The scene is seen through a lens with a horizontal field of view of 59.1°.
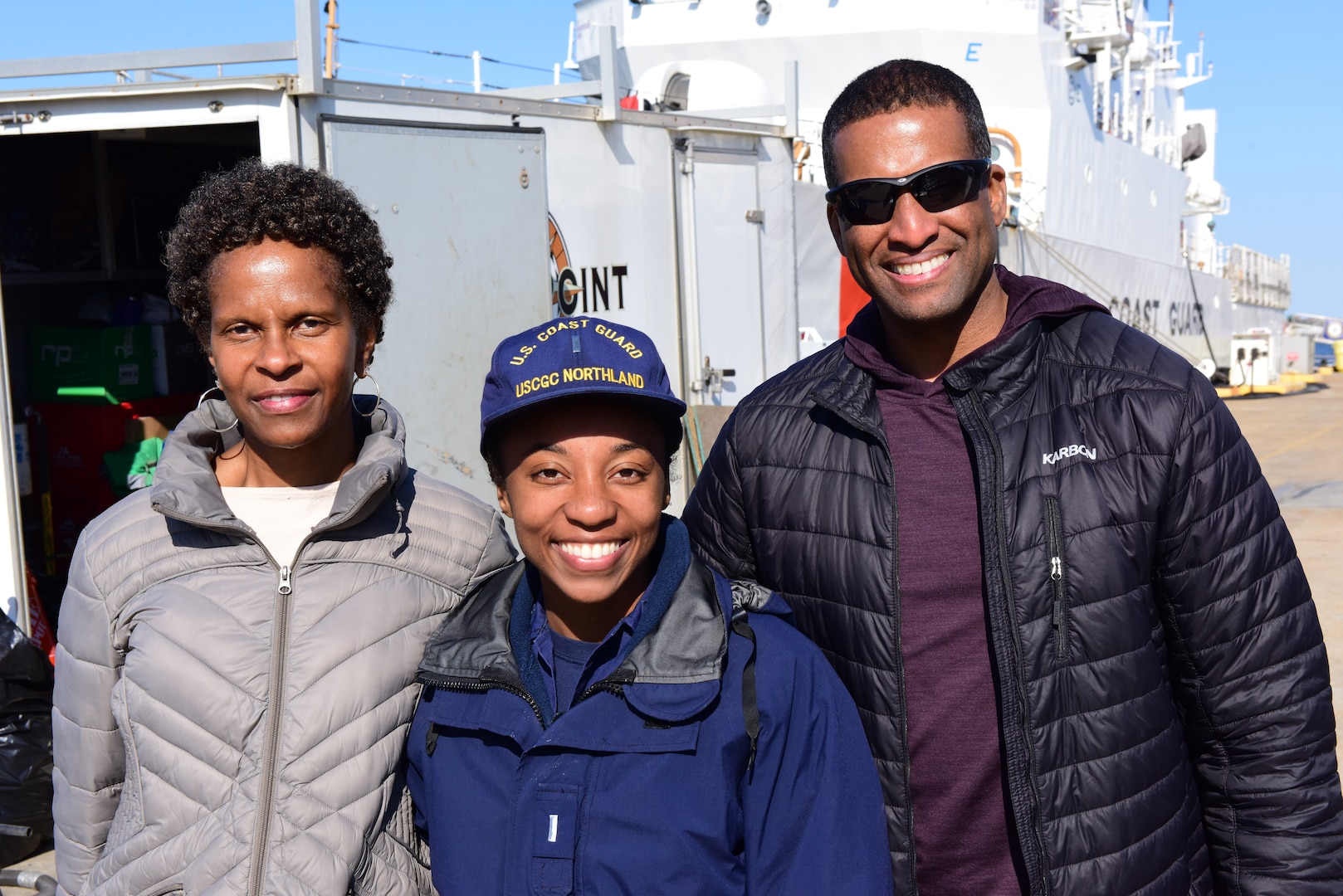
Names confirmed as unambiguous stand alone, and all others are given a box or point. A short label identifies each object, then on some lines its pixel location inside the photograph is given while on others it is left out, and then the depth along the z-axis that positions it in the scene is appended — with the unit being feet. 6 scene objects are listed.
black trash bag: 13.73
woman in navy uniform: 5.45
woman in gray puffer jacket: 6.07
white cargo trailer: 13.52
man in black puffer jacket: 6.21
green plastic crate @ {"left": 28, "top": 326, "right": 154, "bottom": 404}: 19.25
